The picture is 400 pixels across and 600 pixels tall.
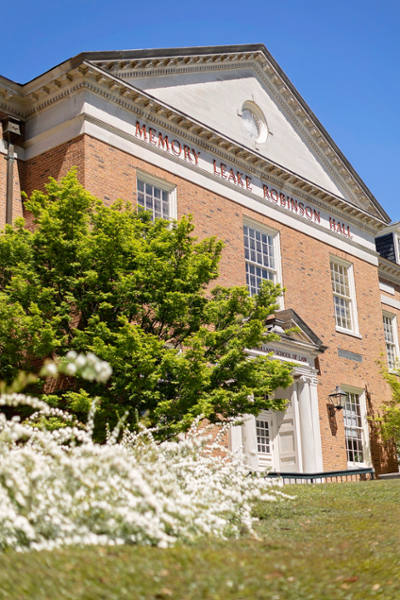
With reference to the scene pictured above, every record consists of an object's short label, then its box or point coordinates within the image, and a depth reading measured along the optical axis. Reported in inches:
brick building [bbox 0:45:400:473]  622.2
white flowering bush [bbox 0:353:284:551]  200.8
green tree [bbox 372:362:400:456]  855.7
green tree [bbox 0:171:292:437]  431.8
